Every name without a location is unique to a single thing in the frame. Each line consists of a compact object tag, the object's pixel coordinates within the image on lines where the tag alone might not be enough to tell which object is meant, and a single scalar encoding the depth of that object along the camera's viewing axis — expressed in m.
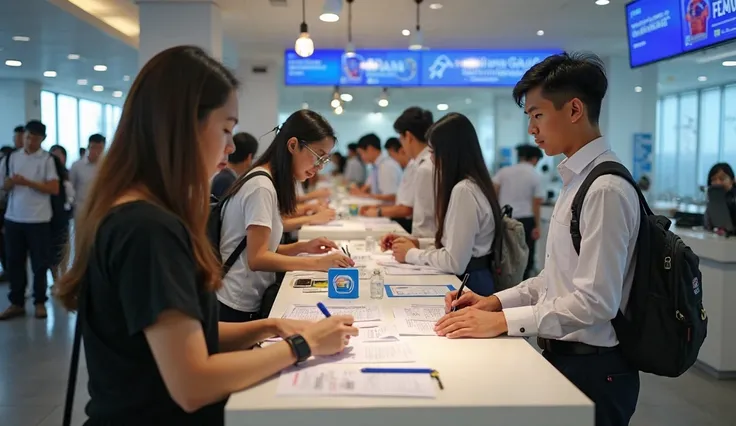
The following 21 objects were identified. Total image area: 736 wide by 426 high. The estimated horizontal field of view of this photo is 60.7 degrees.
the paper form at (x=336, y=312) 2.03
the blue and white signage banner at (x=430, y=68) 8.04
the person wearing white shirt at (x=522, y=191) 7.12
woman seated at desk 5.64
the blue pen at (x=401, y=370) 1.48
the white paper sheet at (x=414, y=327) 1.86
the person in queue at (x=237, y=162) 4.80
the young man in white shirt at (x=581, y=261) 1.70
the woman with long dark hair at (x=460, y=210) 2.93
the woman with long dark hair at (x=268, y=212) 2.60
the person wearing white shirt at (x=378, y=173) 7.51
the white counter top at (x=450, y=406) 1.26
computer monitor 4.32
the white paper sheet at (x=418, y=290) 2.43
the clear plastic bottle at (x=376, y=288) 2.38
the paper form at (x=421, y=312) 2.05
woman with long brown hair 1.20
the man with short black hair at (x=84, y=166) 7.19
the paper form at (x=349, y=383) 1.34
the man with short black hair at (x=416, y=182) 4.36
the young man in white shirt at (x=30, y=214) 5.70
